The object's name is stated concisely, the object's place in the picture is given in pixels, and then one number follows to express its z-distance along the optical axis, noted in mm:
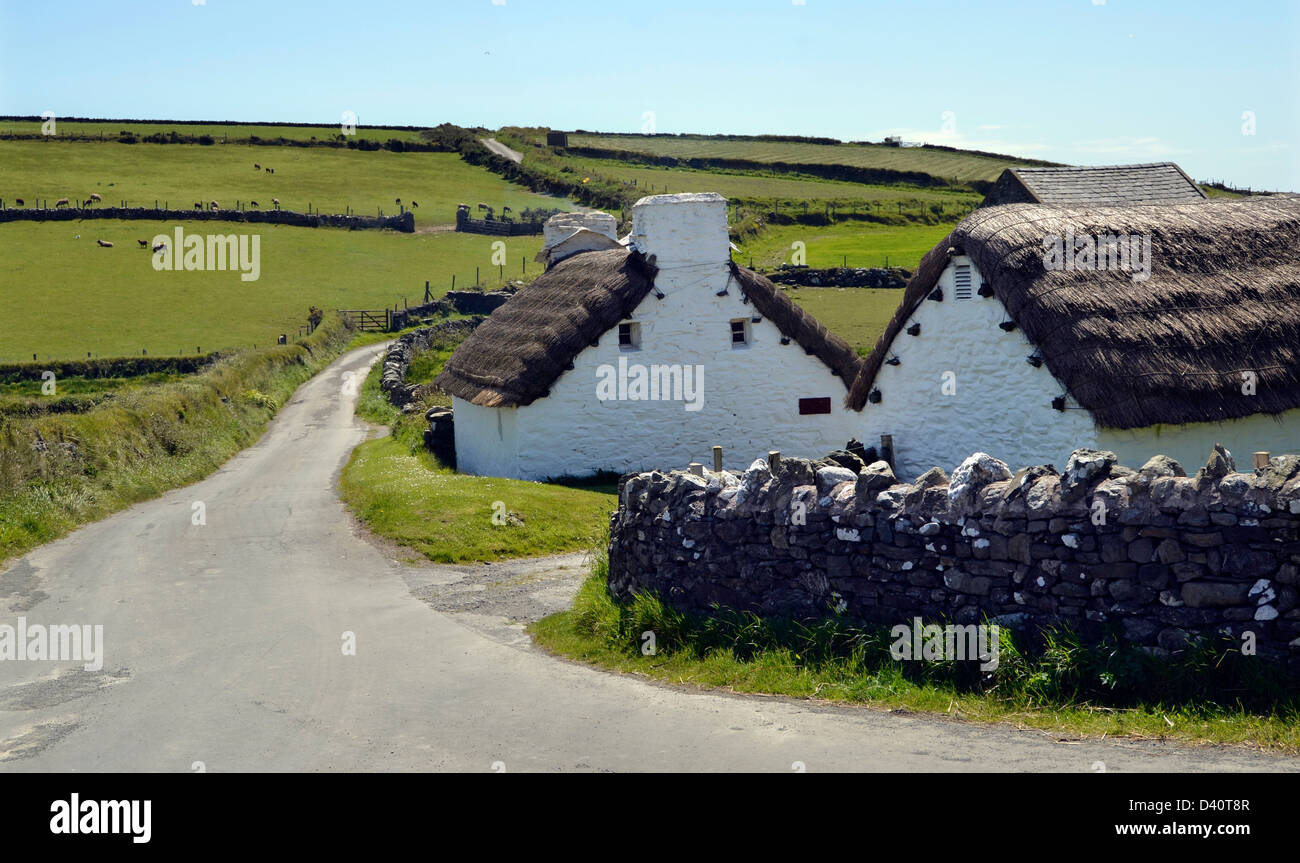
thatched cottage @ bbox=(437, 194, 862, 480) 24484
